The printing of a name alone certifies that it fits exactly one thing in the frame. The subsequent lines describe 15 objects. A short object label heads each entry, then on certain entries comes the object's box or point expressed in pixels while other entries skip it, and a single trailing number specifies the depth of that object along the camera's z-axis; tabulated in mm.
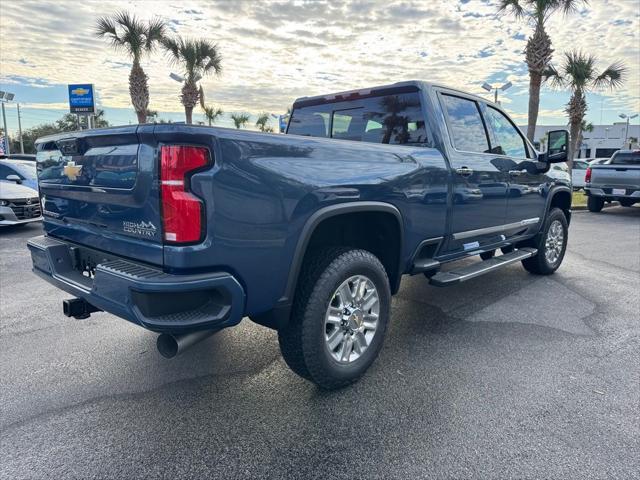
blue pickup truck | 2156
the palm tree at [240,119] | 46016
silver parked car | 8242
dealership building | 62938
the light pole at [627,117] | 45825
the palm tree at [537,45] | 14453
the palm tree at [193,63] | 20227
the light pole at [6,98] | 27109
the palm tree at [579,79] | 19016
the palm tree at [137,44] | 17141
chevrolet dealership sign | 20780
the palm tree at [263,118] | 52219
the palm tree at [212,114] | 38481
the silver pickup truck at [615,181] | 11750
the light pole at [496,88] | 21622
